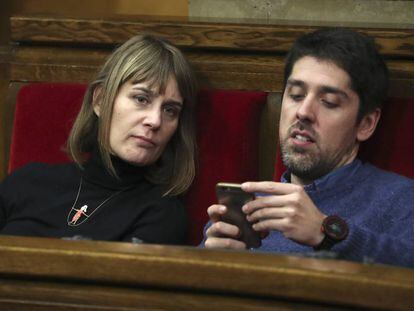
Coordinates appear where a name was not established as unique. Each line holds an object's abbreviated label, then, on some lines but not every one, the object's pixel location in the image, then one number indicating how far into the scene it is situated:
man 4.06
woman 4.19
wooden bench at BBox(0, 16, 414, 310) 3.49
